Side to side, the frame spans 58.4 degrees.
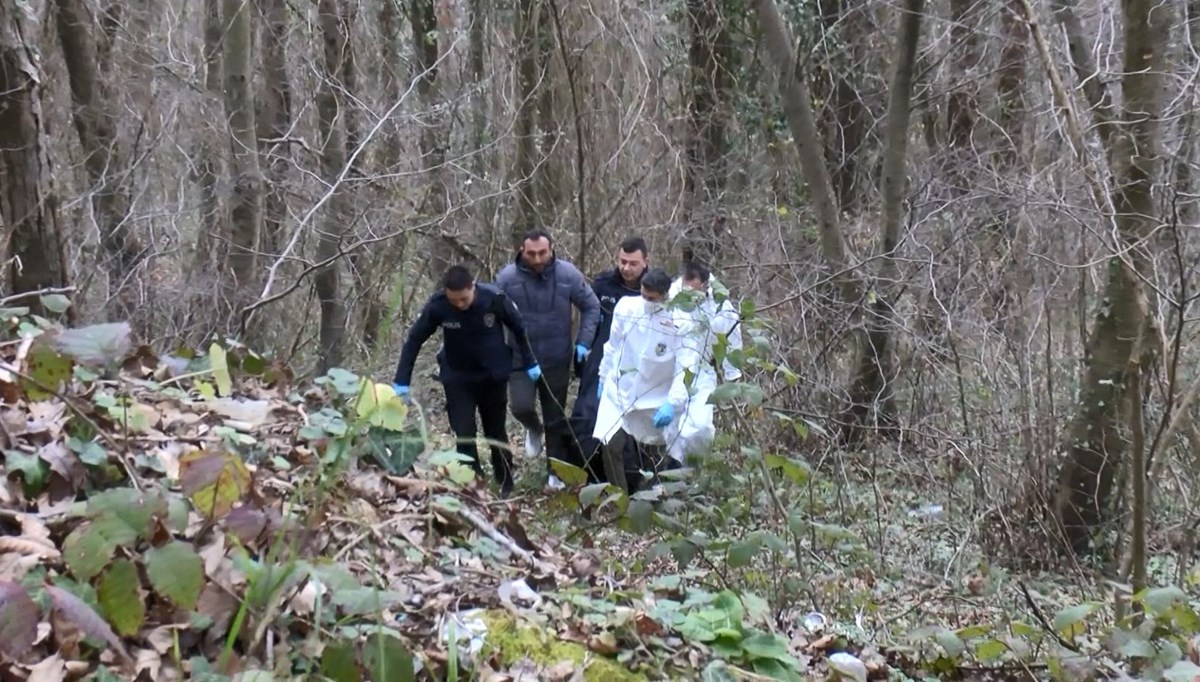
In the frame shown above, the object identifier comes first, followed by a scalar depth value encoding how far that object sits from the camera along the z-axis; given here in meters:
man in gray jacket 7.90
